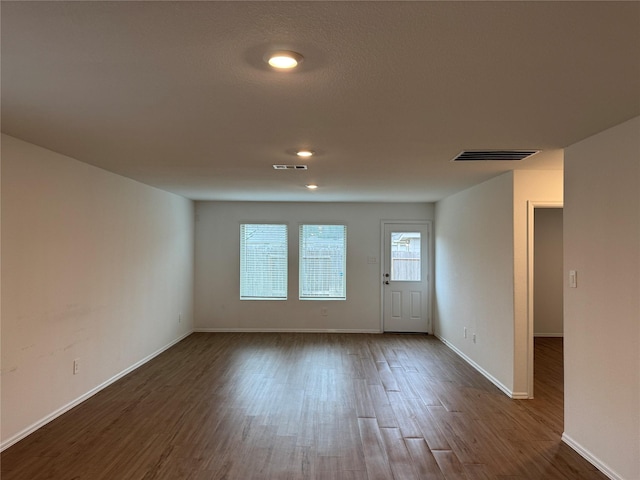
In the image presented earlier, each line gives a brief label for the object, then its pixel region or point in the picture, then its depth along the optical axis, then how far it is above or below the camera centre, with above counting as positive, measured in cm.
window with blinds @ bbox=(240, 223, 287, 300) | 746 -21
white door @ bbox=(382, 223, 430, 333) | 742 -46
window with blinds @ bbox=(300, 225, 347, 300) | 748 -19
